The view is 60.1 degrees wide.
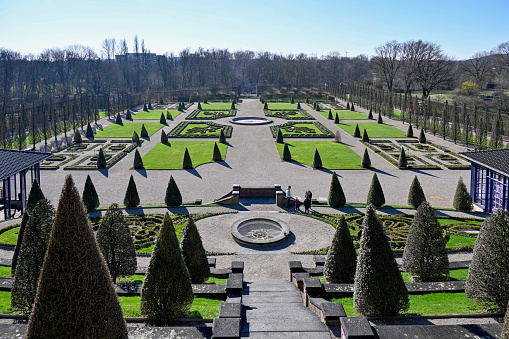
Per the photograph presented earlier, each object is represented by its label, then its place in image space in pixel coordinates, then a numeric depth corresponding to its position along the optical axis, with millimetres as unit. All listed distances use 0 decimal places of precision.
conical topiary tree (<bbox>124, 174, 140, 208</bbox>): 26047
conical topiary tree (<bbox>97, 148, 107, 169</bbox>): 36031
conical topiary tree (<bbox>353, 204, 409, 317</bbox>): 10781
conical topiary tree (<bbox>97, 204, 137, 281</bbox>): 14148
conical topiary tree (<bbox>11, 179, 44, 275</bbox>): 21378
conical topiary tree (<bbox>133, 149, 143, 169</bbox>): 35781
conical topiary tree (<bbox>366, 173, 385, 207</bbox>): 25719
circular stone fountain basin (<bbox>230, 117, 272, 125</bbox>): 61344
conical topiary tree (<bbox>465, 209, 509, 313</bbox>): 11164
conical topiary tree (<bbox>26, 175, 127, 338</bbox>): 6984
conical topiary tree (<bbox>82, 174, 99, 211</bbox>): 25359
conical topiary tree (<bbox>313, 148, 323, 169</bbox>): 36062
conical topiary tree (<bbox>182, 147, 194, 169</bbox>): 36031
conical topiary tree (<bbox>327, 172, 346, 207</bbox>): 26031
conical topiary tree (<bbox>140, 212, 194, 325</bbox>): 10438
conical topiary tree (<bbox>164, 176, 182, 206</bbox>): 26234
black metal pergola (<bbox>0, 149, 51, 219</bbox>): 24766
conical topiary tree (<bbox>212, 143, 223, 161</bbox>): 38938
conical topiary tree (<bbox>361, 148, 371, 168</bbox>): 35938
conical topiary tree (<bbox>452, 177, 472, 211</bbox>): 25578
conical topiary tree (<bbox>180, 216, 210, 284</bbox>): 14406
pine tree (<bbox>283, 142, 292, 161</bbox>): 38812
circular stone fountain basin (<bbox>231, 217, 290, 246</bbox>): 20484
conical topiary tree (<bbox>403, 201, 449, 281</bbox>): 14156
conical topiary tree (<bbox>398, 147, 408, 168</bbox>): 35981
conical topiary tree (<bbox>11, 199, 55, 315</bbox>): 10844
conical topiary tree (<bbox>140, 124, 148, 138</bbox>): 50938
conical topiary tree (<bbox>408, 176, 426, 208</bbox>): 25547
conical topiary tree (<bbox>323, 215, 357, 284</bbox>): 14250
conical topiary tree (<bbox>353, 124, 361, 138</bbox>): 50734
